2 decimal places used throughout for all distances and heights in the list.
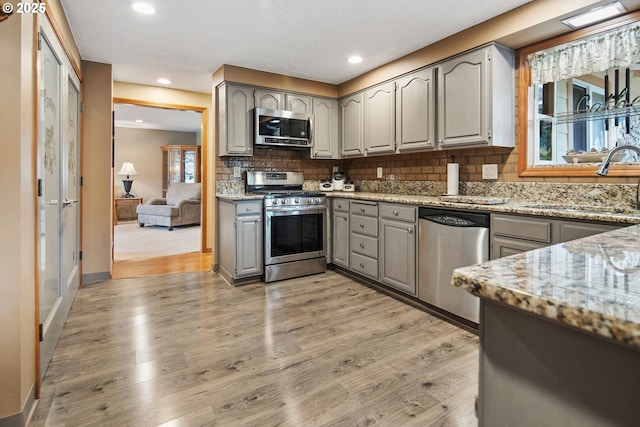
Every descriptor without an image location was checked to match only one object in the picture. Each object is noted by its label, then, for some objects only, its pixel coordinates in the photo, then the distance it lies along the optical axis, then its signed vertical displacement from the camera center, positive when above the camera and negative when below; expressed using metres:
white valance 2.33 +1.06
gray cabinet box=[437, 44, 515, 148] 2.85 +0.88
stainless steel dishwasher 2.58 -0.36
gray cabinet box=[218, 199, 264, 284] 3.71 -0.39
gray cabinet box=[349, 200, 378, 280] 3.60 -0.35
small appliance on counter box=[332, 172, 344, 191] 4.80 +0.29
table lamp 8.75 +0.76
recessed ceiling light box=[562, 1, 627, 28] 2.29 +1.26
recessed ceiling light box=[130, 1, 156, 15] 2.63 +1.47
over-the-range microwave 4.04 +0.88
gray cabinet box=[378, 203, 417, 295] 3.14 -0.39
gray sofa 7.50 -0.09
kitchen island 0.49 -0.22
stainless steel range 3.83 -0.31
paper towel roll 3.35 +0.24
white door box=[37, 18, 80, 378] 2.02 +0.12
